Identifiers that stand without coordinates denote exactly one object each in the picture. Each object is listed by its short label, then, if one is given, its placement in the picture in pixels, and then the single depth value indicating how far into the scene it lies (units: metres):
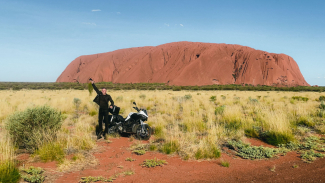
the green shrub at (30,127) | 5.67
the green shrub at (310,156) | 4.94
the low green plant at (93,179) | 3.96
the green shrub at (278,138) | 6.33
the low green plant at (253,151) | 5.39
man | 6.79
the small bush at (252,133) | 7.29
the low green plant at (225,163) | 4.78
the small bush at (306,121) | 8.24
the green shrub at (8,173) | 3.65
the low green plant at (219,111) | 11.10
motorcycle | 6.96
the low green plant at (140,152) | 5.65
